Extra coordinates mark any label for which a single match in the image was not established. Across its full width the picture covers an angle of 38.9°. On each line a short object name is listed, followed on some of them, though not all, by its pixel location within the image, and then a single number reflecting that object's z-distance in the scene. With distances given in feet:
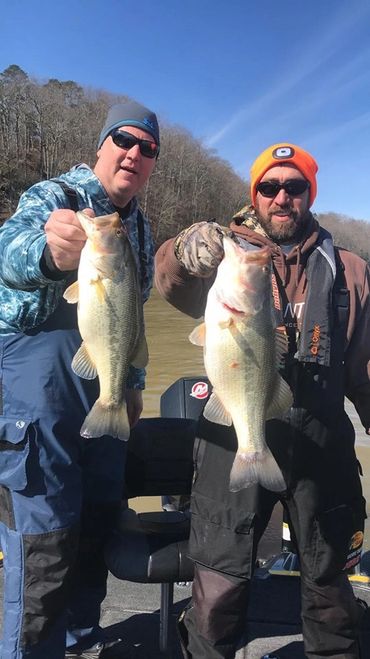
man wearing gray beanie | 7.98
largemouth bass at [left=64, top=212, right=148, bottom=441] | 6.55
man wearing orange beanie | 8.77
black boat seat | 9.42
